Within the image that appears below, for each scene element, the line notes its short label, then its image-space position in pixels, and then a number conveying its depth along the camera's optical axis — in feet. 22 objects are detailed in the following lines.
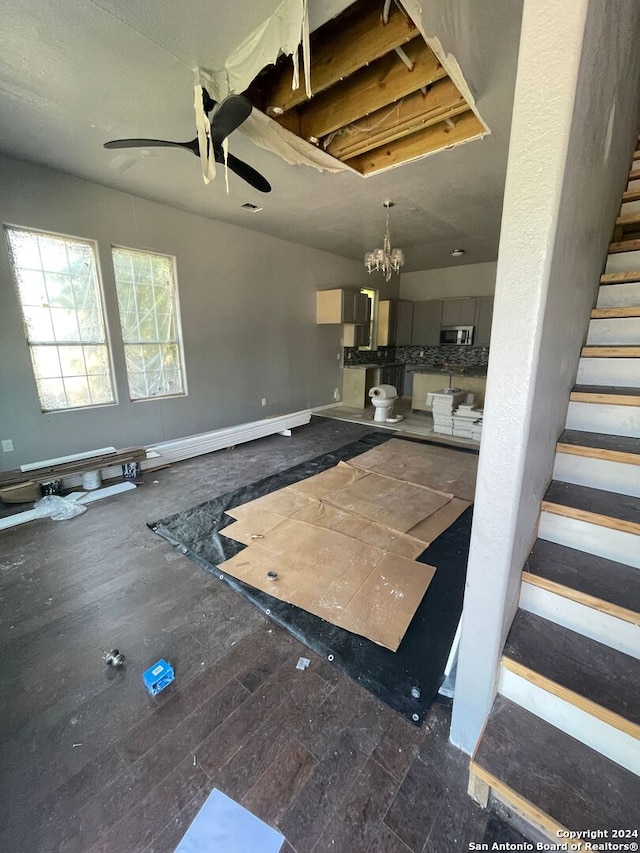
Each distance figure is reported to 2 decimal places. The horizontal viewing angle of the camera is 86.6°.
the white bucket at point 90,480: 10.73
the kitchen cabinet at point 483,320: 21.67
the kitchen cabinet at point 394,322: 24.43
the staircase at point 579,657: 3.05
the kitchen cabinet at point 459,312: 22.36
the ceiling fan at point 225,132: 5.48
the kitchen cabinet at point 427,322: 23.94
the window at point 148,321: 12.37
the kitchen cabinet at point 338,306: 19.35
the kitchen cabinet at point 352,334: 22.09
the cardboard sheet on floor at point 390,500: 8.83
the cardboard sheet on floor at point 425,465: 10.88
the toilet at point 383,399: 17.84
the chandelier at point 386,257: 12.51
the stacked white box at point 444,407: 15.76
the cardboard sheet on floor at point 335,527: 7.69
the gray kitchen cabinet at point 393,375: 24.20
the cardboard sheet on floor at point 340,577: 5.70
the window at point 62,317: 10.29
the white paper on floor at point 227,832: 3.19
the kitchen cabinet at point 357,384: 21.86
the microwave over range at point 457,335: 22.70
